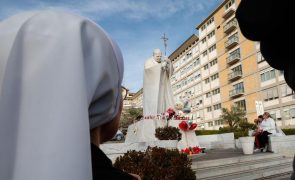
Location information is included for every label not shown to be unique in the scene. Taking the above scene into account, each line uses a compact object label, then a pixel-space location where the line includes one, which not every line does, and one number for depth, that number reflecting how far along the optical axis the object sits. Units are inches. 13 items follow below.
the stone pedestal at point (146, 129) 347.2
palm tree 1129.2
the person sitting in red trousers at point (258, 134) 340.8
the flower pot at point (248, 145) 317.6
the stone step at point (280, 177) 235.4
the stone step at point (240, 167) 225.0
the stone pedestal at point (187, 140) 338.1
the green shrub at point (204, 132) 695.9
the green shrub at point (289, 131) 526.7
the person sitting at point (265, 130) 336.7
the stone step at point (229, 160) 240.2
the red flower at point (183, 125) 338.7
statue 389.0
